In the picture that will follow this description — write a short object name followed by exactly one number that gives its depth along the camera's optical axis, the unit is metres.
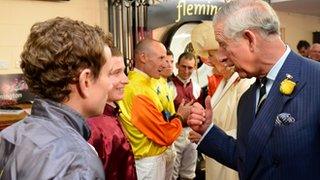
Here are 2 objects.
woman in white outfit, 2.18
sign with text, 4.27
